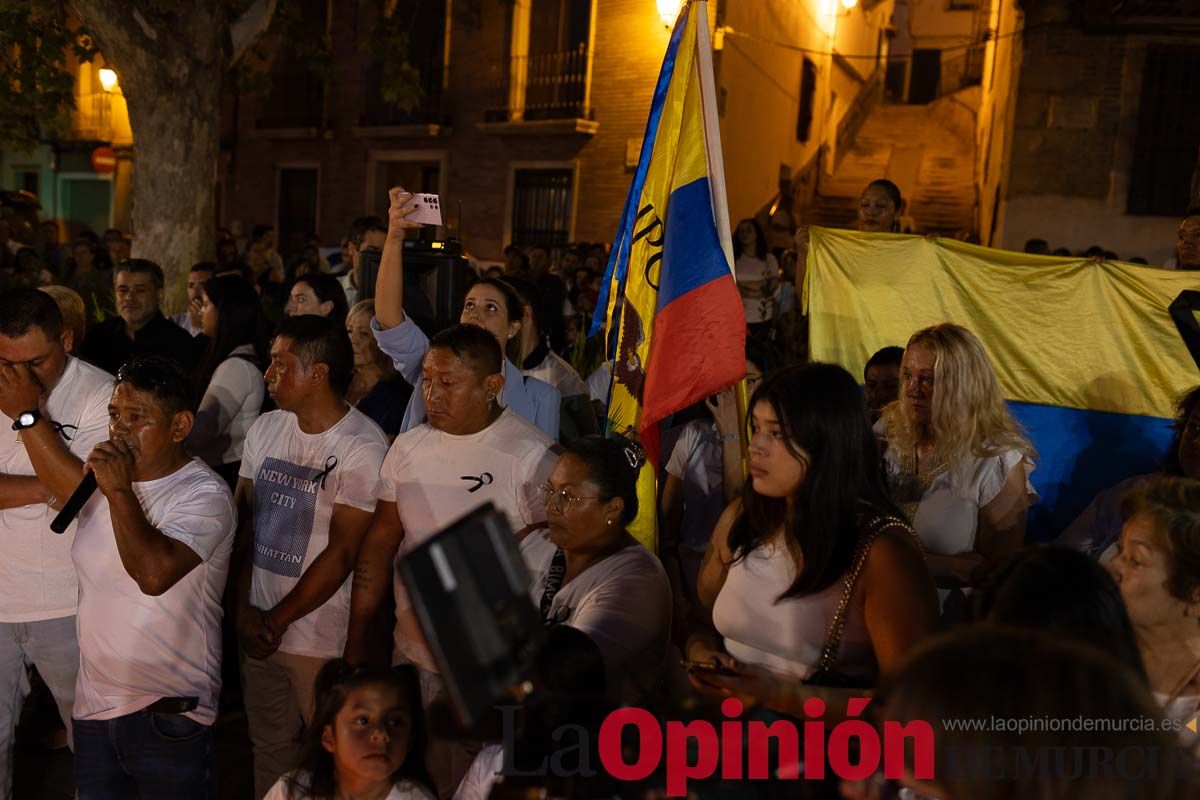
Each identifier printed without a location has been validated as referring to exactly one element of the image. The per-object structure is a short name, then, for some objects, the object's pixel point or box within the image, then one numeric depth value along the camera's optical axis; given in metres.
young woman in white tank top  2.37
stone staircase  19.83
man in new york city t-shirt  3.70
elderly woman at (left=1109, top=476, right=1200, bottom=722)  2.47
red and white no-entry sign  23.72
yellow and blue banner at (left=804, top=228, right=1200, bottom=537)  4.80
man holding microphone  3.14
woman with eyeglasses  2.72
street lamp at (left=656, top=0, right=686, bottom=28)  13.80
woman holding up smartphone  4.42
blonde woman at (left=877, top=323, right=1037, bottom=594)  3.69
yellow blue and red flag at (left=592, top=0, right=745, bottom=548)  3.87
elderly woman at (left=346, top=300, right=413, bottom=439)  4.71
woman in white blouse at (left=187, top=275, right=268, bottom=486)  4.90
